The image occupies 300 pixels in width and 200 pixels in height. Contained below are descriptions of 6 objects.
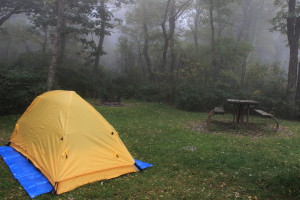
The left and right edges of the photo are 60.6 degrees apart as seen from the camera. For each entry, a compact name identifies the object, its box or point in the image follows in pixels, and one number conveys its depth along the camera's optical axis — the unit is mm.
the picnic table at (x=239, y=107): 8499
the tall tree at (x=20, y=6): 12984
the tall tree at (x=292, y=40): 12163
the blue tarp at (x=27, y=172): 3804
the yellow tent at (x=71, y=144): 4062
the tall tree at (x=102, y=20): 13891
